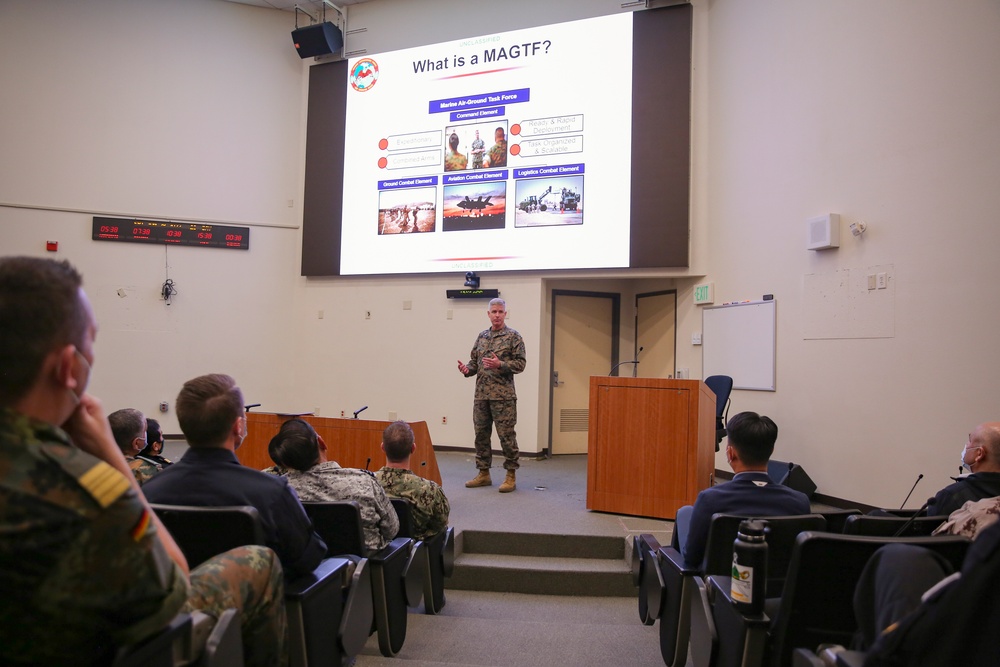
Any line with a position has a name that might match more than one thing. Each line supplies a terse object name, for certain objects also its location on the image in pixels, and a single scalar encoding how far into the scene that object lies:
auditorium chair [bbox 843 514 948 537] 1.88
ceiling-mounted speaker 7.18
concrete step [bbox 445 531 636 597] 3.54
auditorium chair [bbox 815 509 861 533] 2.05
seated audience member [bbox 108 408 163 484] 2.42
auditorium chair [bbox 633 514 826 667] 1.92
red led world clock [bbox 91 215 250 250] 7.12
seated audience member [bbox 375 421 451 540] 2.80
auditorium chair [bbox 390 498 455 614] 2.88
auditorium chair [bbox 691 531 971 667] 1.46
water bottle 1.64
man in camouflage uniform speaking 5.02
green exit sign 6.04
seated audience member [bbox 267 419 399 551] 2.26
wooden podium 4.09
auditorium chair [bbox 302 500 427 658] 2.09
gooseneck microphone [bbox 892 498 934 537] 1.83
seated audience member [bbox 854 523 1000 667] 0.99
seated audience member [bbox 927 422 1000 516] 2.06
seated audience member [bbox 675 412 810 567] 2.09
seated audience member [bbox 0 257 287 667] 0.86
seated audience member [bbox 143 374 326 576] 1.63
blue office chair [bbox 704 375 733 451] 5.28
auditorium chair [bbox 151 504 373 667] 1.48
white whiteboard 5.41
